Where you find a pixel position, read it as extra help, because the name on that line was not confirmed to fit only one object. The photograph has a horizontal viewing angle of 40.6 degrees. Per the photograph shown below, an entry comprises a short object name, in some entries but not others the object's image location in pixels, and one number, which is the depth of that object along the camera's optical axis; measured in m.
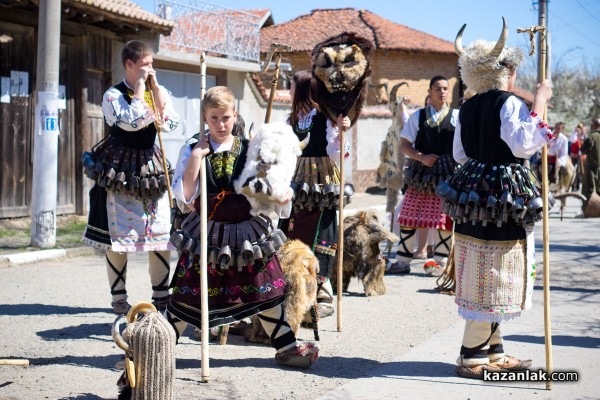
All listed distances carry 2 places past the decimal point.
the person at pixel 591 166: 17.61
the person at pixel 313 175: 6.76
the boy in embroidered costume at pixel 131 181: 6.33
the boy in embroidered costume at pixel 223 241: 4.97
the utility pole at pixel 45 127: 10.53
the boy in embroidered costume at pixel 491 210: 5.04
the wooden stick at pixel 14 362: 4.59
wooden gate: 12.44
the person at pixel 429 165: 8.70
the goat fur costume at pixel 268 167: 4.94
